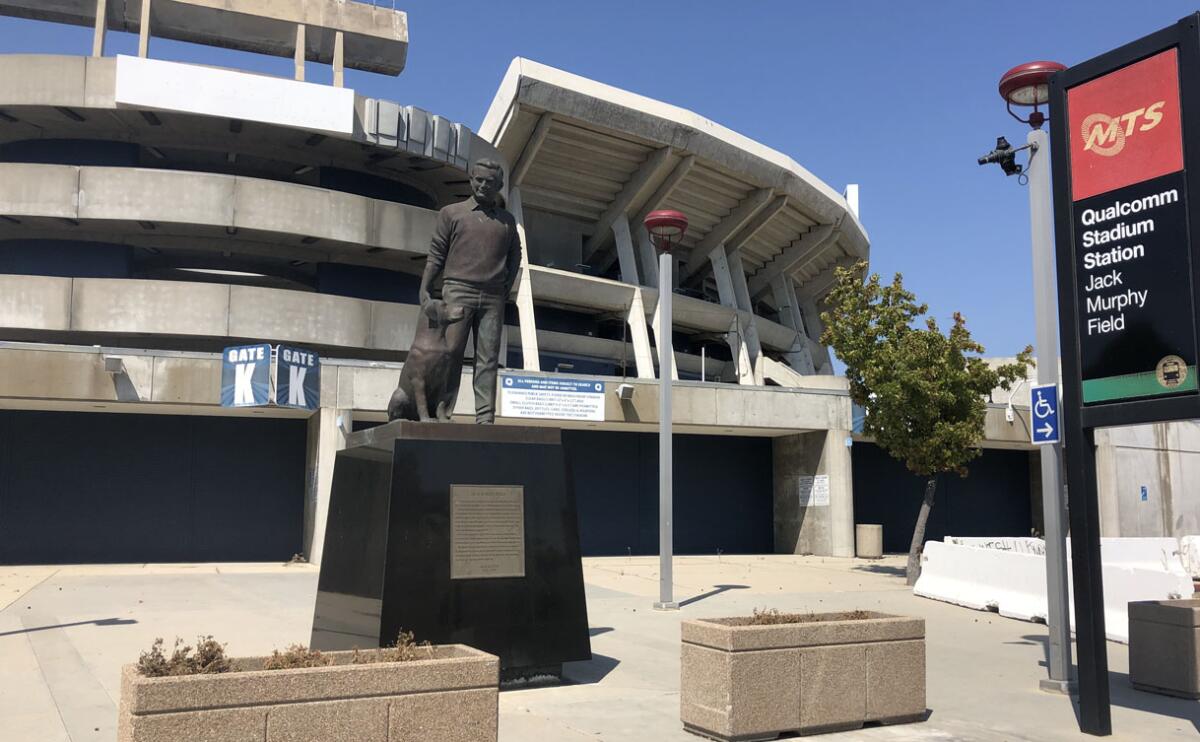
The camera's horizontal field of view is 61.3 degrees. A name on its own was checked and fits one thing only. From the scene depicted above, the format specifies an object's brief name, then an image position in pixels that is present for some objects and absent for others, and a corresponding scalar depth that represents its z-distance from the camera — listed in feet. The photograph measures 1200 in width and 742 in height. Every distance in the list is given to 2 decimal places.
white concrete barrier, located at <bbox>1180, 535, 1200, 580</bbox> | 66.52
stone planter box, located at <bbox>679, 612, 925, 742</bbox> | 24.95
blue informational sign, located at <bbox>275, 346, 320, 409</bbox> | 79.82
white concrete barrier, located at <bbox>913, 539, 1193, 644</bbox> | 46.42
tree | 70.23
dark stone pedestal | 31.04
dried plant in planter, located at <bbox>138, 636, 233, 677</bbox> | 18.74
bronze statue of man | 36.63
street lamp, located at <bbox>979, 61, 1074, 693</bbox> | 33.91
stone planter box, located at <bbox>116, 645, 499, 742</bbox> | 17.62
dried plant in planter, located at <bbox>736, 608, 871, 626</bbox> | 26.55
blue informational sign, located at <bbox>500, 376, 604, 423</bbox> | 87.86
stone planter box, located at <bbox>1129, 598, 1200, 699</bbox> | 32.68
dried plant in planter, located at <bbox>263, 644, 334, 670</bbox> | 19.77
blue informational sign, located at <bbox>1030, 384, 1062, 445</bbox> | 34.55
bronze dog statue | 35.76
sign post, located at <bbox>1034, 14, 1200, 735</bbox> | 26.03
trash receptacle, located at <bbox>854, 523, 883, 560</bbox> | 100.73
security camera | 38.04
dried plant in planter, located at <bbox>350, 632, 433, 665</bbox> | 20.81
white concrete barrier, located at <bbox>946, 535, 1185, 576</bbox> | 60.54
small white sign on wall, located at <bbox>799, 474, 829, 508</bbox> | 100.83
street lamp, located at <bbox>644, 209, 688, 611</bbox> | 53.98
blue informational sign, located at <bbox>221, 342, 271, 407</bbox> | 78.95
